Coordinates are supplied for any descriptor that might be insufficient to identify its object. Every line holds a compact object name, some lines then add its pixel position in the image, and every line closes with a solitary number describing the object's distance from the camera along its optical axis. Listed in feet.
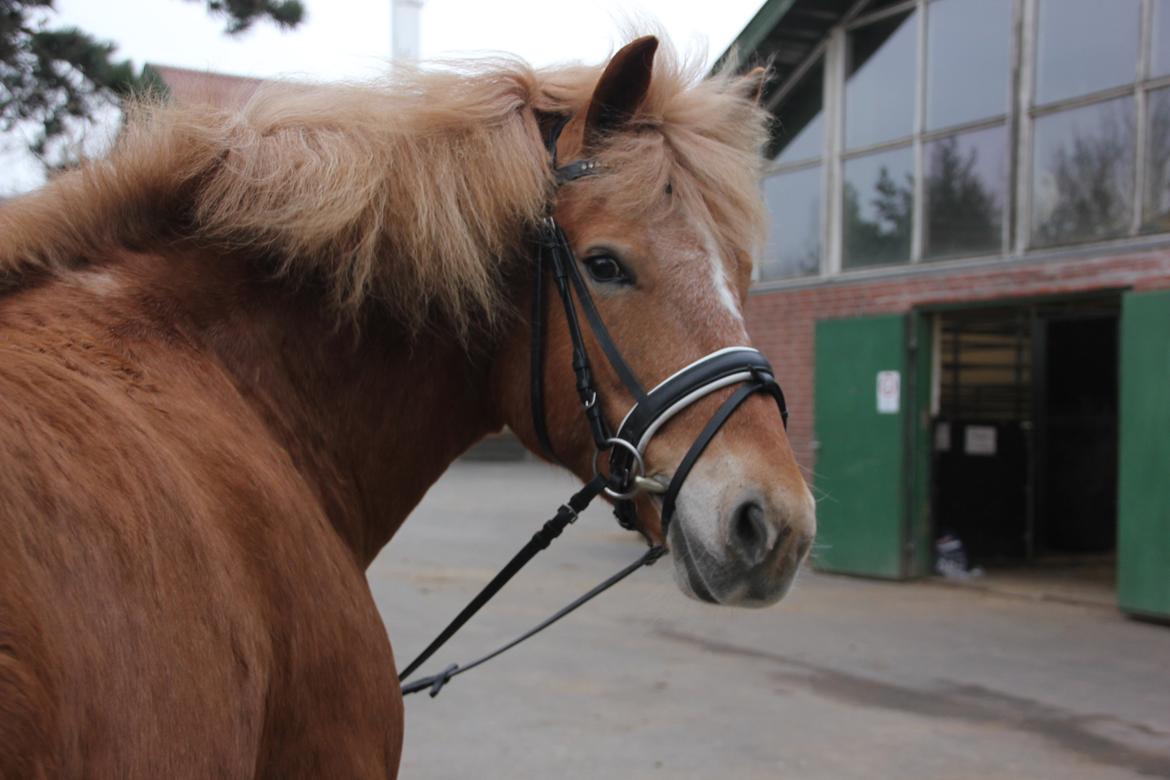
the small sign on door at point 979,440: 37.37
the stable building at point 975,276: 26.27
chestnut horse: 4.51
